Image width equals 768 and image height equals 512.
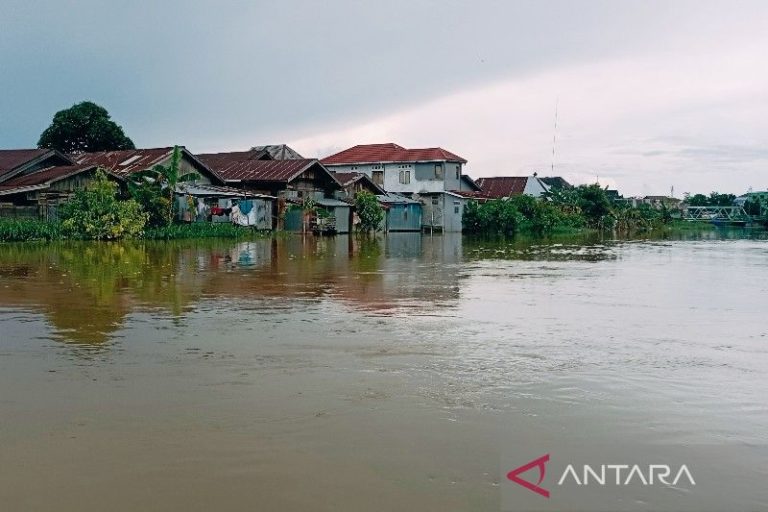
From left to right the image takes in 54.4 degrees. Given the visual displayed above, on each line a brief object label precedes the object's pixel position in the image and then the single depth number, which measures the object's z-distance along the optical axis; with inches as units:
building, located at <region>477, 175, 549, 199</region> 2326.5
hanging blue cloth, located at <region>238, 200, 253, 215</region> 1425.9
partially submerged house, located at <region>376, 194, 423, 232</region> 1800.0
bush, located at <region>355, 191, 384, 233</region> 1616.6
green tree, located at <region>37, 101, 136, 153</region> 1975.9
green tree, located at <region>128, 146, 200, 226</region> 1185.4
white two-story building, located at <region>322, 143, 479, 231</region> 1888.5
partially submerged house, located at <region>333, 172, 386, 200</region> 1657.4
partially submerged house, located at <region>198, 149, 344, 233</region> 1496.1
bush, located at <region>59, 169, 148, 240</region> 1055.6
